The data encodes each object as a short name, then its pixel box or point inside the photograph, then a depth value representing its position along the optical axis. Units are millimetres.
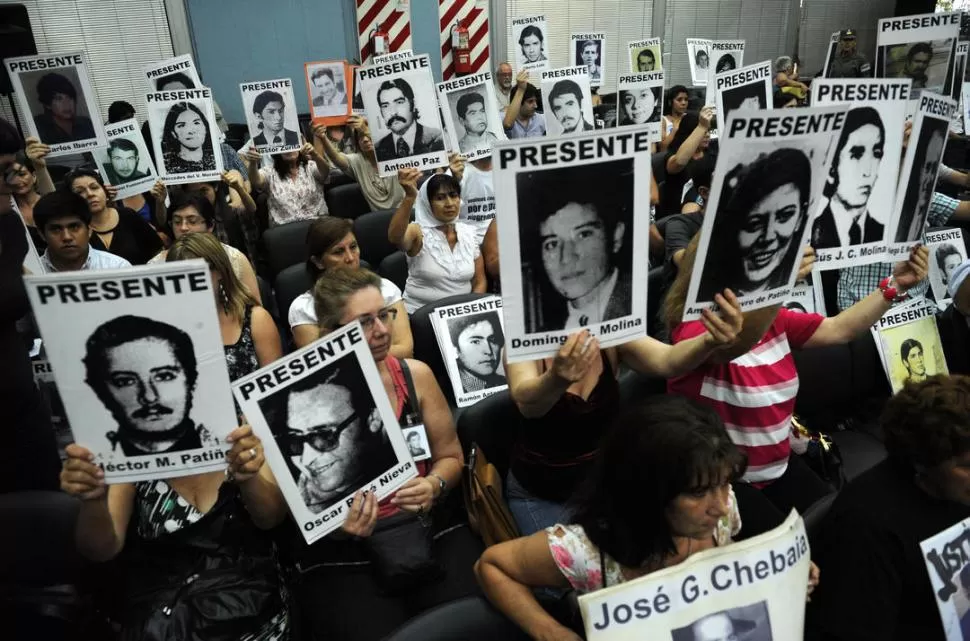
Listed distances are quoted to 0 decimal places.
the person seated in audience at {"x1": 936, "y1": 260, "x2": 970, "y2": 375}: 2854
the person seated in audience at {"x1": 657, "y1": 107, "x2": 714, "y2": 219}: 5246
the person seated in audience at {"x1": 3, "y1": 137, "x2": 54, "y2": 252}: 3793
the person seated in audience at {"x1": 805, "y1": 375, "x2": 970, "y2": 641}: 1561
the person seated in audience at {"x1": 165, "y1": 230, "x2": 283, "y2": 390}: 2547
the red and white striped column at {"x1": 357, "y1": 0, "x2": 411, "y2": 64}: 8664
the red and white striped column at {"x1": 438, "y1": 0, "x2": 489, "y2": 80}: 9367
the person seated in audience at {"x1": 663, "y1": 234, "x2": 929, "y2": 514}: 2170
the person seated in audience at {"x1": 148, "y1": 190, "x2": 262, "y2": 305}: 3477
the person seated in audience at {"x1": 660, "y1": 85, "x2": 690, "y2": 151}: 7405
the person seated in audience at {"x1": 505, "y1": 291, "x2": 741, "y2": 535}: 1931
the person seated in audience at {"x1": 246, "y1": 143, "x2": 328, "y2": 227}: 5270
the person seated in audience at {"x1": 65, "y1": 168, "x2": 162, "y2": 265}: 3891
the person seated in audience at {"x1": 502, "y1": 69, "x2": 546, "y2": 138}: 6828
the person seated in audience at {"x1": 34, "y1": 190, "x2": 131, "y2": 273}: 3035
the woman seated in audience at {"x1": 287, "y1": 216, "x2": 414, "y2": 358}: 2951
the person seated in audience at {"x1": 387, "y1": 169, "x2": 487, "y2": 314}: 3875
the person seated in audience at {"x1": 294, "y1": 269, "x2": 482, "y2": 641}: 1980
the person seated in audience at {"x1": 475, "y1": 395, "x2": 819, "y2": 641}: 1428
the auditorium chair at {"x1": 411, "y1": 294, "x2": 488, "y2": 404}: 3188
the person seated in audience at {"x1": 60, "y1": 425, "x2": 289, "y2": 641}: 1719
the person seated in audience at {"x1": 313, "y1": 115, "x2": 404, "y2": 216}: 5383
